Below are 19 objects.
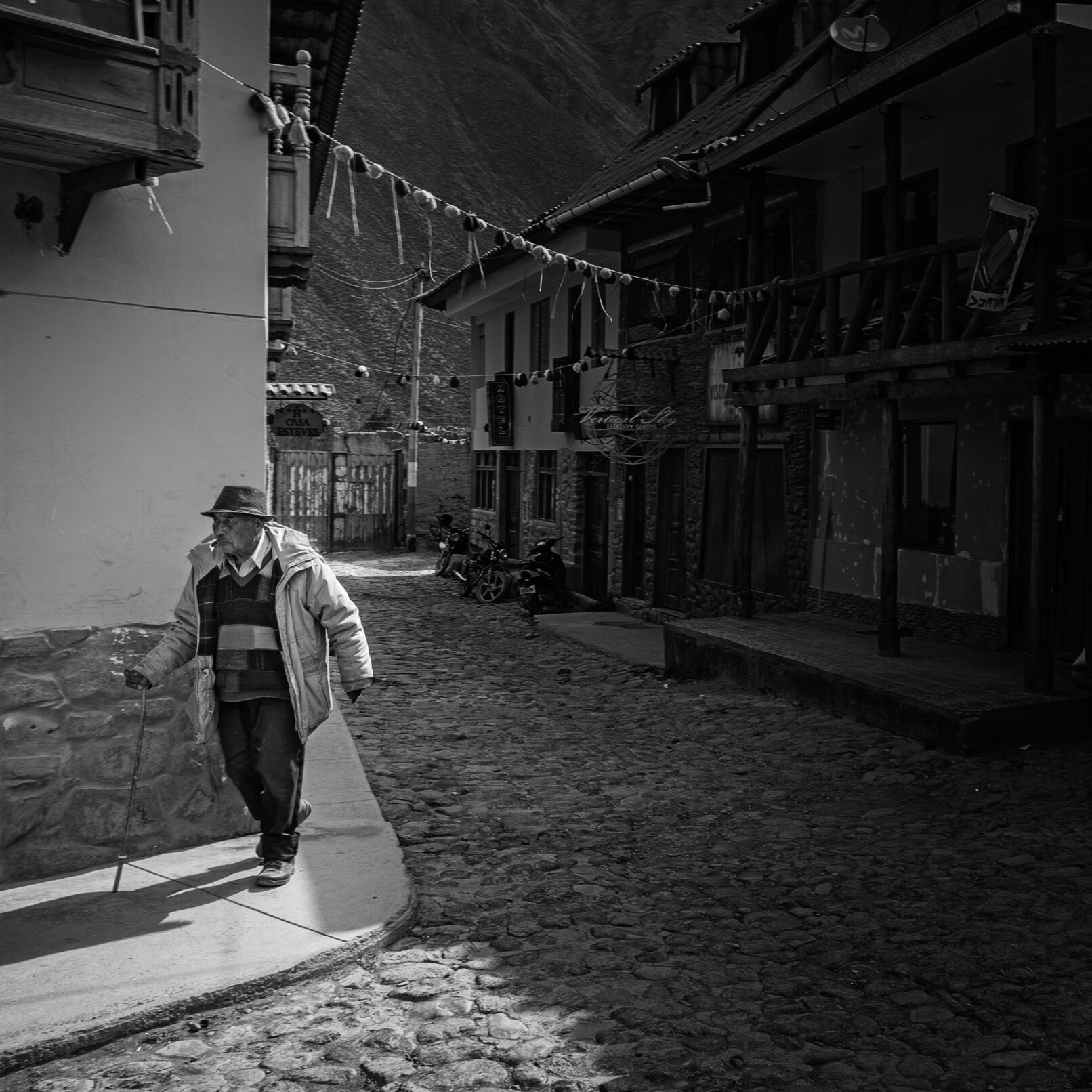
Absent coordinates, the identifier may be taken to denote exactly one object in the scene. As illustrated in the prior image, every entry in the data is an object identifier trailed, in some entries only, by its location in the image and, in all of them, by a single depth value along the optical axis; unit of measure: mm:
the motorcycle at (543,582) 16281
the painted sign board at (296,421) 24391
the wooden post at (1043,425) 7703
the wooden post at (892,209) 9219
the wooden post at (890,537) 9336
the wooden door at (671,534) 14719
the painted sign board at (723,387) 12992
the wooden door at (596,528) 17109
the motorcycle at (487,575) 18172
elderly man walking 4727
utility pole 27578
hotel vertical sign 20531
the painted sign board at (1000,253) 7867
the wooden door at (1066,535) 9070
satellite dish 10141
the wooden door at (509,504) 21500
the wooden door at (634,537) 16000
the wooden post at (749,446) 11422
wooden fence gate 28094
